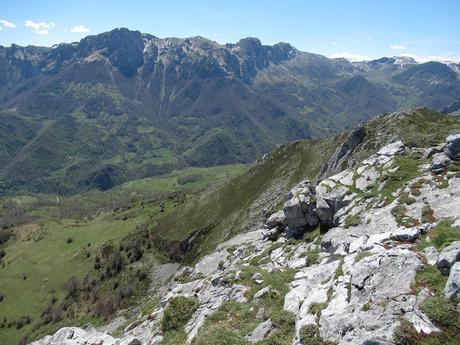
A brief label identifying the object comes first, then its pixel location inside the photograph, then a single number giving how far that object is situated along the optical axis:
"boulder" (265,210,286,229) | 59.15
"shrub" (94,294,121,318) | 96.50
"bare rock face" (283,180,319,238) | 52.91
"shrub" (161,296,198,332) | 33.69
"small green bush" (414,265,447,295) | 22.33
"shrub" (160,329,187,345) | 30.56
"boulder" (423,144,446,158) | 50.03
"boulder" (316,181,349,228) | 49.23
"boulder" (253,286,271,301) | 30.93
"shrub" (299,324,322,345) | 22.41
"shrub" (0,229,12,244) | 197.04
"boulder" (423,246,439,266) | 24.92
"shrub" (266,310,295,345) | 24.15
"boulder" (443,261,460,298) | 20.77
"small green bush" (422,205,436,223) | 34.66
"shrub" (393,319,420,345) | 19.55
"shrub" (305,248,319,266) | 36.34
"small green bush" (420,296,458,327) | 19.80
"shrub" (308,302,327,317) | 24.67
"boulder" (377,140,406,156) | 55.84
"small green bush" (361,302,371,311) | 22.95
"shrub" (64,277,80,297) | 122.16
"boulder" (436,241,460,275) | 22.91
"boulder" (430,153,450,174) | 44.25
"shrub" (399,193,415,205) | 39.84
